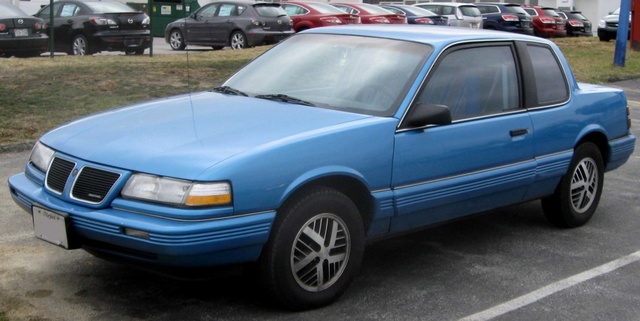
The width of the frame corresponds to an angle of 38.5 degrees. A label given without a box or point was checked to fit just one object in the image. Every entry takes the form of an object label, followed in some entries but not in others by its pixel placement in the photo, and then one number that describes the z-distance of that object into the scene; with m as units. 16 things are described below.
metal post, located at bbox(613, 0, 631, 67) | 19.95
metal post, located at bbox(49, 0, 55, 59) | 15.74
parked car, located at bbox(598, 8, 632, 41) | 29.70
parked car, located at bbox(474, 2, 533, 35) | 31.33
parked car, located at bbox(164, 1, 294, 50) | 22.64
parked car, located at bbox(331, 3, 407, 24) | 27.41
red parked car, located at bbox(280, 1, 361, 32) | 25.81
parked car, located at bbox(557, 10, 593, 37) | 34.75
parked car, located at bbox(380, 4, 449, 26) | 29.27
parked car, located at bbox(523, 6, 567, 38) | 32.62
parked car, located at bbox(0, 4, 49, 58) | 17.11
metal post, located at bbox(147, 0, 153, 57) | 16.67
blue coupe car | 4.44
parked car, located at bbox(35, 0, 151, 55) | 19.11
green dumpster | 25.11
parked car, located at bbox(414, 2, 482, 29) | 30.17
